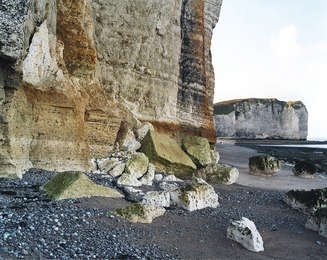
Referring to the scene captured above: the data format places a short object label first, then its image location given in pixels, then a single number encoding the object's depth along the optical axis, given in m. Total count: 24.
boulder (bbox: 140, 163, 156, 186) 8.11
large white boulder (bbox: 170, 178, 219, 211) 5.98
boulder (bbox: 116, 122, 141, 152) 10.08
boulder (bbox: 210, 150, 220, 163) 15.32
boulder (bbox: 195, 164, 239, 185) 10.09
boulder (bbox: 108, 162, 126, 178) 8.21
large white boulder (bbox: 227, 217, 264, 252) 4.28
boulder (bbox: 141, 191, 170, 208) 5.88
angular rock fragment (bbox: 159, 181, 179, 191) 7.61
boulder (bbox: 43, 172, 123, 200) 5.33
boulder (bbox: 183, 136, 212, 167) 12.05
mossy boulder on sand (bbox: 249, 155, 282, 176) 13.65
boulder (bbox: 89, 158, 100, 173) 8.42
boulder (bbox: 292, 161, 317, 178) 13.36
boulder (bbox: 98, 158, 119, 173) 8.56
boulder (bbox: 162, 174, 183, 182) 9.20
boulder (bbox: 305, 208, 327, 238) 5.06
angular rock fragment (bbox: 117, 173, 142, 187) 7.52
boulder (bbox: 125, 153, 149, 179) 8.26
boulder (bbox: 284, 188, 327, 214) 6.70
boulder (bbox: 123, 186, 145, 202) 6.19
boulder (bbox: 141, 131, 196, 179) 9.91
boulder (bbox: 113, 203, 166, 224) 4.71
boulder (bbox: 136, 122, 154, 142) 10.86
